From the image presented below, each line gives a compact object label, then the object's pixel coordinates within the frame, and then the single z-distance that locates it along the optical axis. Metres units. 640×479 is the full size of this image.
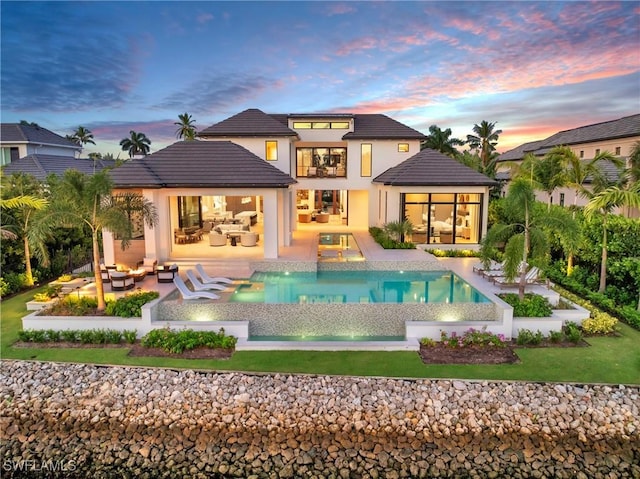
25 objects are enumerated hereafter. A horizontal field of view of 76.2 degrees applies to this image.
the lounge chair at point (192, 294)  13.05
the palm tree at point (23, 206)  13.89
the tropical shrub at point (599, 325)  12.22
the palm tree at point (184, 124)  58.77
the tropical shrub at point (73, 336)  11.78
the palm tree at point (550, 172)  20.03
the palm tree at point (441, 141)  40.91
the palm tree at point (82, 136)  73.12
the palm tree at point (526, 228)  12.25
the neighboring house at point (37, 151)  33.81
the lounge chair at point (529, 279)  14.83
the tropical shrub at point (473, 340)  11.37
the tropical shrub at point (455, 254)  21.25
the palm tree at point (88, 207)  11.55
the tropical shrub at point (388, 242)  21.28
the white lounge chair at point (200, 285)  13.96
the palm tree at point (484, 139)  48.93
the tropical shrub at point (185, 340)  11.31
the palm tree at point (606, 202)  12.94
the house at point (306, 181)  18.28
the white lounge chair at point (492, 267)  16.90
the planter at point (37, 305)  13.50
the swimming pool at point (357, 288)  13.54
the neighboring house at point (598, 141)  31.01
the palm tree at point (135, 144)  72.00
